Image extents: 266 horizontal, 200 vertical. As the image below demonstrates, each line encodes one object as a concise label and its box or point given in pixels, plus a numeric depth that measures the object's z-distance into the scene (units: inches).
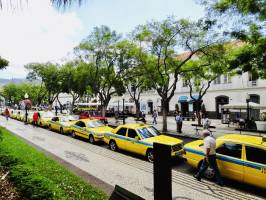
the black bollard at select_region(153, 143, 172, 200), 107.7
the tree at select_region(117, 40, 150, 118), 946.3
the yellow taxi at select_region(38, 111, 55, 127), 967.2
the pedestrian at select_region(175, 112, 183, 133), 826.8
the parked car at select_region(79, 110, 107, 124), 1120.0
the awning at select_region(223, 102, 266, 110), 1026.8
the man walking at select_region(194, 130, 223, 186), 327.6
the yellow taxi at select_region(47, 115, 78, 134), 796.6
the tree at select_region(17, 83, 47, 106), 2855.1
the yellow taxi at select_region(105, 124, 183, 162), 453.1
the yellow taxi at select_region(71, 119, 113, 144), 629.1
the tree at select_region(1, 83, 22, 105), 3407.5
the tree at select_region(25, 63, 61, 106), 1753.2
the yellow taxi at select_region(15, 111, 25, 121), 1280.6
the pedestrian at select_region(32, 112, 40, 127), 1017.5
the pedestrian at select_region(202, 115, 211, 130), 738.2
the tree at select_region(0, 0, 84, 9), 89.7
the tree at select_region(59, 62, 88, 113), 1520.4
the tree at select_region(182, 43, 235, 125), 756.0
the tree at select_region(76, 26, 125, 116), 1064.2
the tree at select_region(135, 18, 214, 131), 749.3
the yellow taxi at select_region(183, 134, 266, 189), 303.9
